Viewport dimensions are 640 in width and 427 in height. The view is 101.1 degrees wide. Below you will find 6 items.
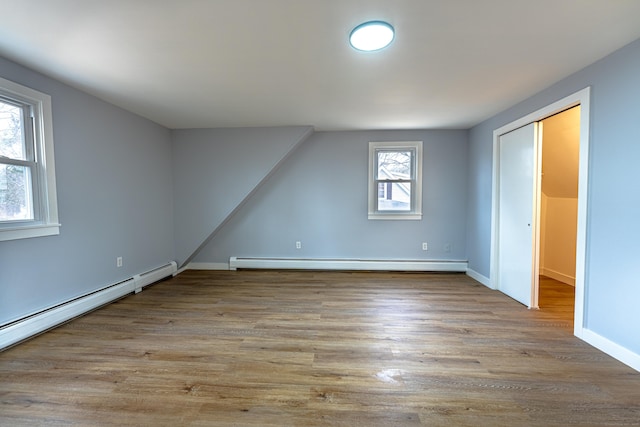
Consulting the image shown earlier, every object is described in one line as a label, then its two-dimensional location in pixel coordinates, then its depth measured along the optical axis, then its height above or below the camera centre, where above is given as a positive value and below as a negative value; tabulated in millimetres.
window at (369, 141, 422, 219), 4215 +319
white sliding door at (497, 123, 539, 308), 2801 -150
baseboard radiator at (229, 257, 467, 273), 4172 -987
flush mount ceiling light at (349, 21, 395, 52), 1610 +1070
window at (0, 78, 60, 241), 2109 +351
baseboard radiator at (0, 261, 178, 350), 2062 -979
